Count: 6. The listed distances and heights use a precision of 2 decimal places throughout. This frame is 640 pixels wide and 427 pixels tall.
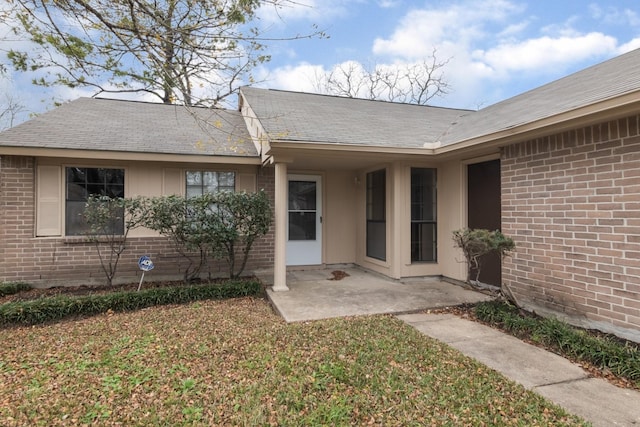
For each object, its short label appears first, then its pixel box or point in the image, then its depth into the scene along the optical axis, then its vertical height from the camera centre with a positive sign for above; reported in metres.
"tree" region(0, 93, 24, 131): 13.48 +4.38
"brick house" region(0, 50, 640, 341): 3.82 +0.67
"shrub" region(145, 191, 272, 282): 5.91 -0.01
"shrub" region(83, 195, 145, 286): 5.93 -0.09
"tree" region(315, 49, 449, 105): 19.20 +7.78
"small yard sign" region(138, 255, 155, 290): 5.84 -0.78
